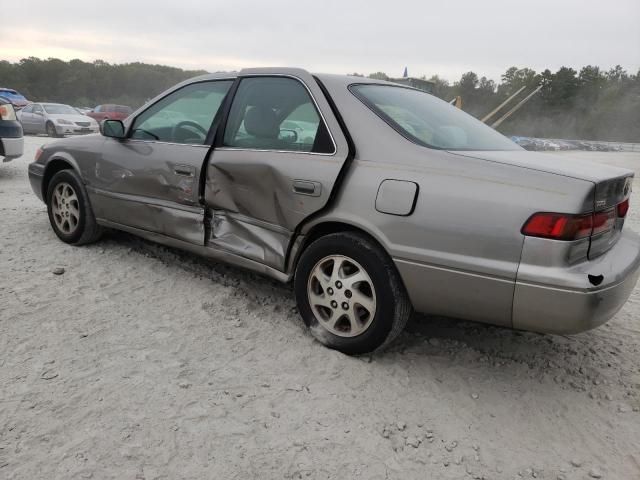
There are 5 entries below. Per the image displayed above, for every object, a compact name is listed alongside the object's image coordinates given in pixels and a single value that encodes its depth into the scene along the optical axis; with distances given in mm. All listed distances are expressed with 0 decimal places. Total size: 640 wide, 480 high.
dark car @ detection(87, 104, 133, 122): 27031
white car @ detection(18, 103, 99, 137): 18625
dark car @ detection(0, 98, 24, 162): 7477
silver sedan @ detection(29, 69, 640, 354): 2211
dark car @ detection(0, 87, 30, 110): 25820
